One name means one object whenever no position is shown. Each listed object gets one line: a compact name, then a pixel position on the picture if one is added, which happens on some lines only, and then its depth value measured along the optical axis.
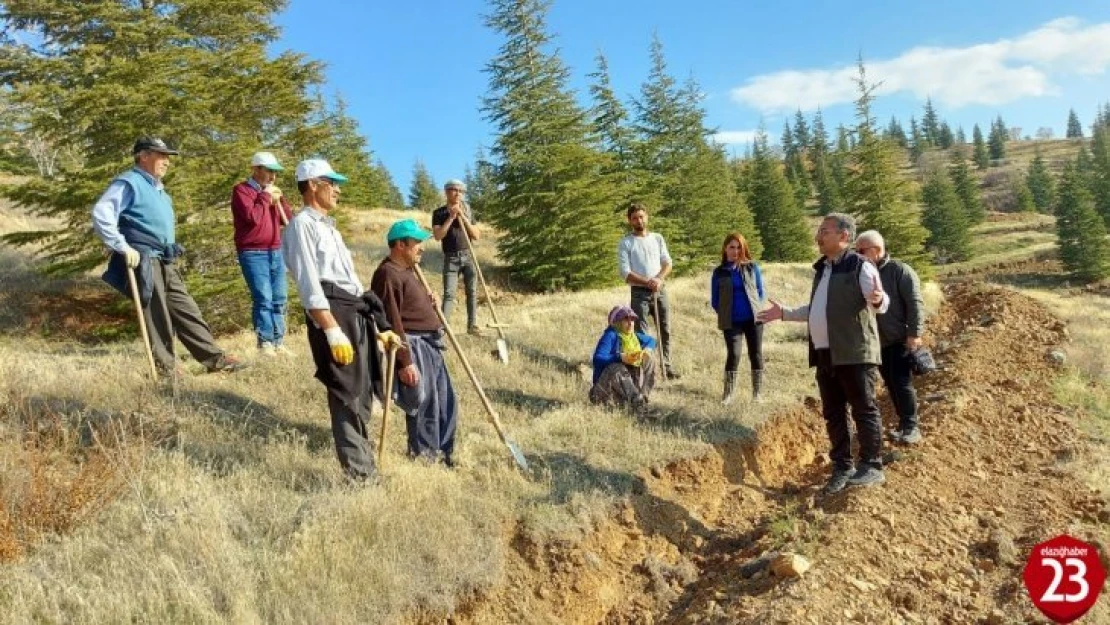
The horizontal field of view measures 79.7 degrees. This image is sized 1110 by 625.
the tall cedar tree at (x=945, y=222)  46.16
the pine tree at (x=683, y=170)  24.16
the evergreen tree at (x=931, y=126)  118.12
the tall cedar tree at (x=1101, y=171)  51.72
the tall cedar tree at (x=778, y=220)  33.72
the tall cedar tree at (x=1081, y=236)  37.16
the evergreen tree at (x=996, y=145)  99.50
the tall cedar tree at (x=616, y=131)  23.66
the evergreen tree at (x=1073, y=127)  134.00
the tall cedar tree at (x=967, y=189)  56.06
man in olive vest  4.95
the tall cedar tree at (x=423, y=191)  52.71
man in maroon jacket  6.89
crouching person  6.75
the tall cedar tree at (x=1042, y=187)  67.56
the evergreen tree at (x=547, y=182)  18.58
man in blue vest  5.44
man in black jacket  6.16
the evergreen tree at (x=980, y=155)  92.12
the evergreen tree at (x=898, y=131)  122.66
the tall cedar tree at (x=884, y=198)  25.91
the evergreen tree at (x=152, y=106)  9.56
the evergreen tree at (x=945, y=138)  116.44
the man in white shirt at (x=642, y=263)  7.77
